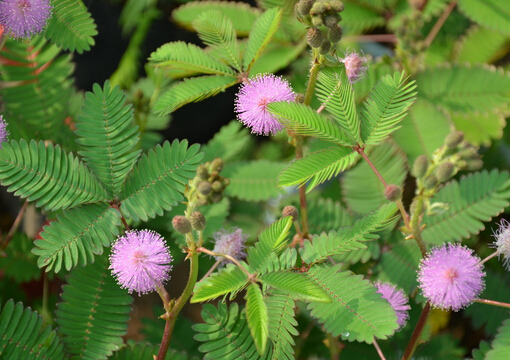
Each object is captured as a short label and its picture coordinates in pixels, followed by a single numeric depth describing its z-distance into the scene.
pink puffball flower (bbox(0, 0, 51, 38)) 0.49
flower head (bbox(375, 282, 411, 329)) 0.50
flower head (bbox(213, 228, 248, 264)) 0.51
